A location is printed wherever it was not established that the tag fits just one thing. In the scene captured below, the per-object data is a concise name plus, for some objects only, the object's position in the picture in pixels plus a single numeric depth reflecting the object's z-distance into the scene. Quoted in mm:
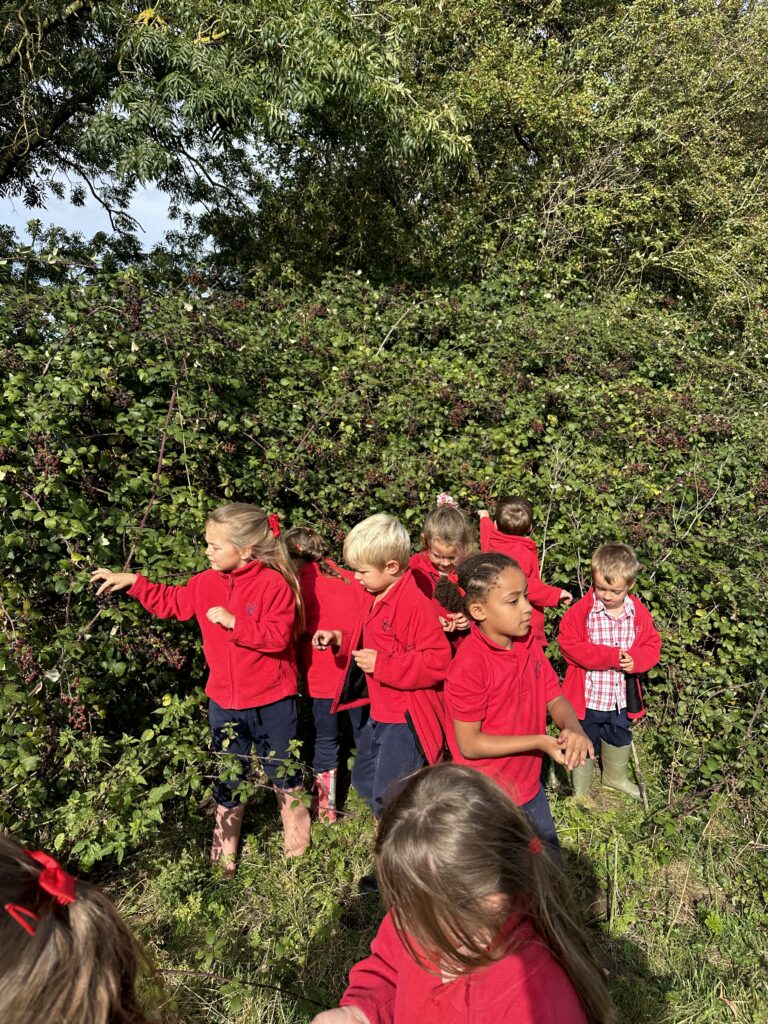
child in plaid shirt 3561
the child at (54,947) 980
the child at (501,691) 2459
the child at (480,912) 1247
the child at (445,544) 3553
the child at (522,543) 3906
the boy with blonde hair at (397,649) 2997
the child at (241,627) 2945
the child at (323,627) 3533
